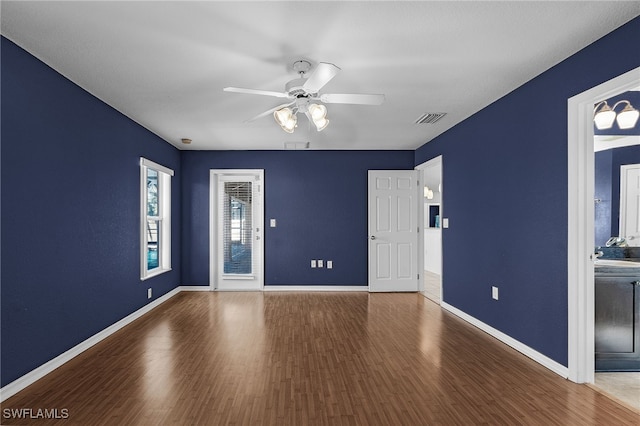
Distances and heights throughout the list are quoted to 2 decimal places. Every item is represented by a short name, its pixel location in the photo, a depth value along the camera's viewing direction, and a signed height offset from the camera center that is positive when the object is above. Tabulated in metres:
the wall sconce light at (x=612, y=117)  2.81 +0.79
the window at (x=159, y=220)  5.44 -0.10
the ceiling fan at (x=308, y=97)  2.40 +0.92
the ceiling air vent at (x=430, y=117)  4.12 +1.19
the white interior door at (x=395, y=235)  6.00 -0.39
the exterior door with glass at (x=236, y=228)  6.12 -0.27
